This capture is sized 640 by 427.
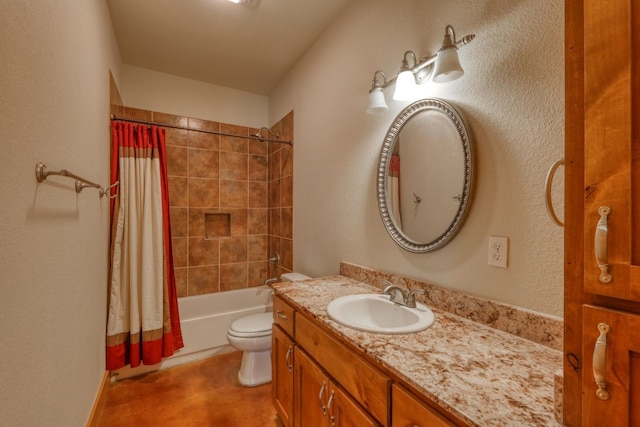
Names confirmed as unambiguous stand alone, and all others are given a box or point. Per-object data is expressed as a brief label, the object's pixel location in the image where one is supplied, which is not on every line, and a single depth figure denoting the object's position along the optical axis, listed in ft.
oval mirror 3.75
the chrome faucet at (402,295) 3.88
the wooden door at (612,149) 1.44
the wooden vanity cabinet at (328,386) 2.46
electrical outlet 3.25
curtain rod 6.80
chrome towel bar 2.85
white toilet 6.64
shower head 9.66
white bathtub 7.80
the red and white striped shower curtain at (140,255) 6.59
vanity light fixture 3.43
